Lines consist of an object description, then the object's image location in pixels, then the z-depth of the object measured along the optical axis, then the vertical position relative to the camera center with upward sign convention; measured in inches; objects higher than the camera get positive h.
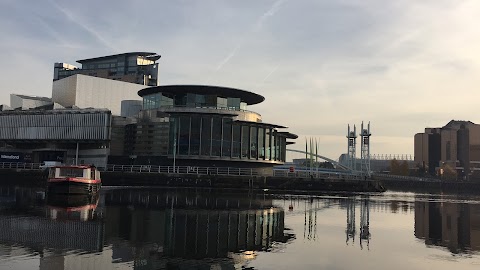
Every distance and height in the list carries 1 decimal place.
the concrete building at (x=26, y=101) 5027.1 +756.0
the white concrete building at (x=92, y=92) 5172.2 +918.4
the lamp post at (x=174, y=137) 3408.0 +243.6
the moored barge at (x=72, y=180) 1860.2 -67.7
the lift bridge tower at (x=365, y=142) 4771.2 +339.5
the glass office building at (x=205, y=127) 3499.0 +342.0
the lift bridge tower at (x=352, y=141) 5359.3 +396.5
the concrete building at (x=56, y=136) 3752.5 +253.9
